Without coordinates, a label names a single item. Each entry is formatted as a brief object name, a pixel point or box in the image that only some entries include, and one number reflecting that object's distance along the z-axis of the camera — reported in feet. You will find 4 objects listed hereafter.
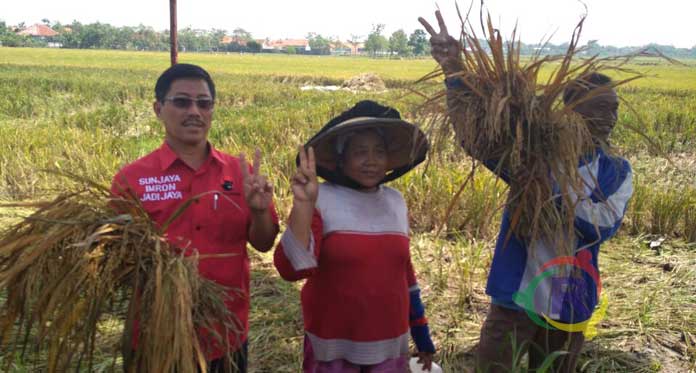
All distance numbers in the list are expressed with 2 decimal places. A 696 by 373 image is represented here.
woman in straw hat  5.89
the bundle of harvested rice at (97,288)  4.26
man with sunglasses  5.90
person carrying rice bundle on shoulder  5.89
